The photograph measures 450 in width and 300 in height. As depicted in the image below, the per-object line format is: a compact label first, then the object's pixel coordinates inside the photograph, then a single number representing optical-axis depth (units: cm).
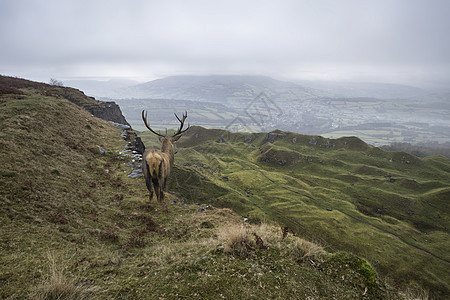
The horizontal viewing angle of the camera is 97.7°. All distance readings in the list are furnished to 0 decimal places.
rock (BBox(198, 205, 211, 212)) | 1490
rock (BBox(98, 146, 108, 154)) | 2094
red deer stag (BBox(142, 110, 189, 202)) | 1102
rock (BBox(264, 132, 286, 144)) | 16100
